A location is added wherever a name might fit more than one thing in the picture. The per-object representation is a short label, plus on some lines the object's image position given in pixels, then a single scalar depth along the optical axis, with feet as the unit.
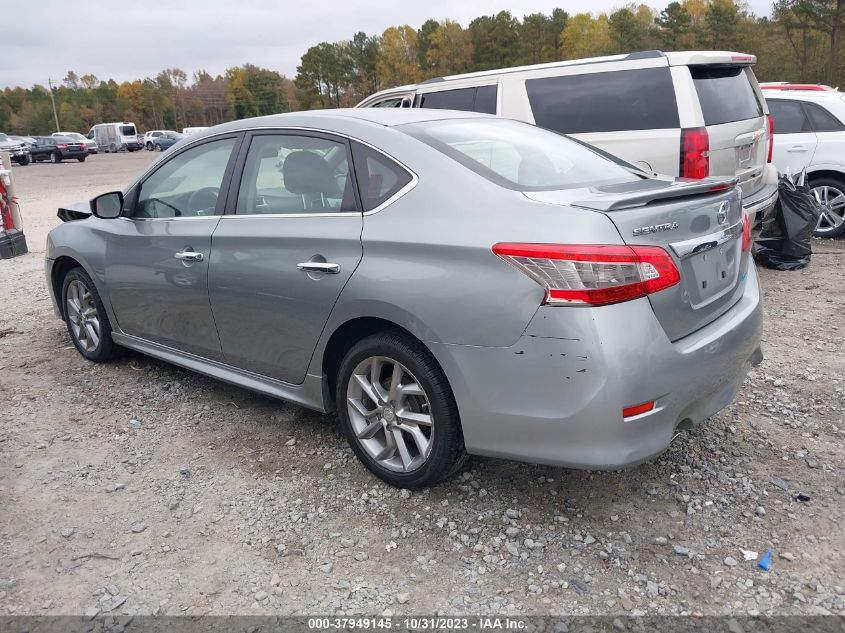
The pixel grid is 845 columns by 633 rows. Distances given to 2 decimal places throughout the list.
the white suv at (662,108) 19.03
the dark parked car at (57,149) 137.28
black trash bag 22.76
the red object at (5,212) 31.53
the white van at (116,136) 187.01
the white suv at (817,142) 27.02
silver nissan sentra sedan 8.41
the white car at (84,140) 142.17
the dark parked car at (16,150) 125.48
